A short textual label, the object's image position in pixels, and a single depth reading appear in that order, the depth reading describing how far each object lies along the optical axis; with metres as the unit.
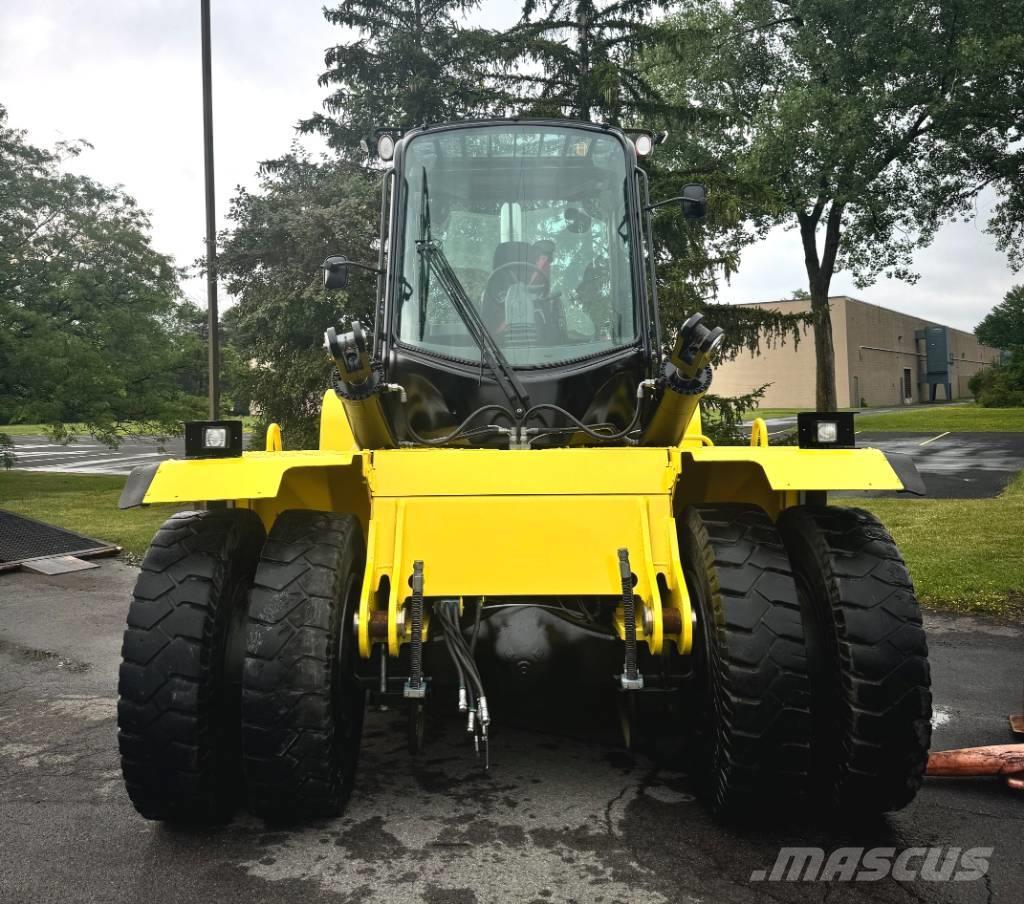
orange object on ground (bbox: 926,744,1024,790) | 4.14
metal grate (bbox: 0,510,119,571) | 11.17
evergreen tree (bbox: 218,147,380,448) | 17.31
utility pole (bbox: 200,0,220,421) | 15.67
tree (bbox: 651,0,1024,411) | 26.78
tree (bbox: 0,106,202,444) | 17.77
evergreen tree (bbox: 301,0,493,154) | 21.30
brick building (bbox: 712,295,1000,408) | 61.88
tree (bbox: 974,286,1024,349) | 86.19
